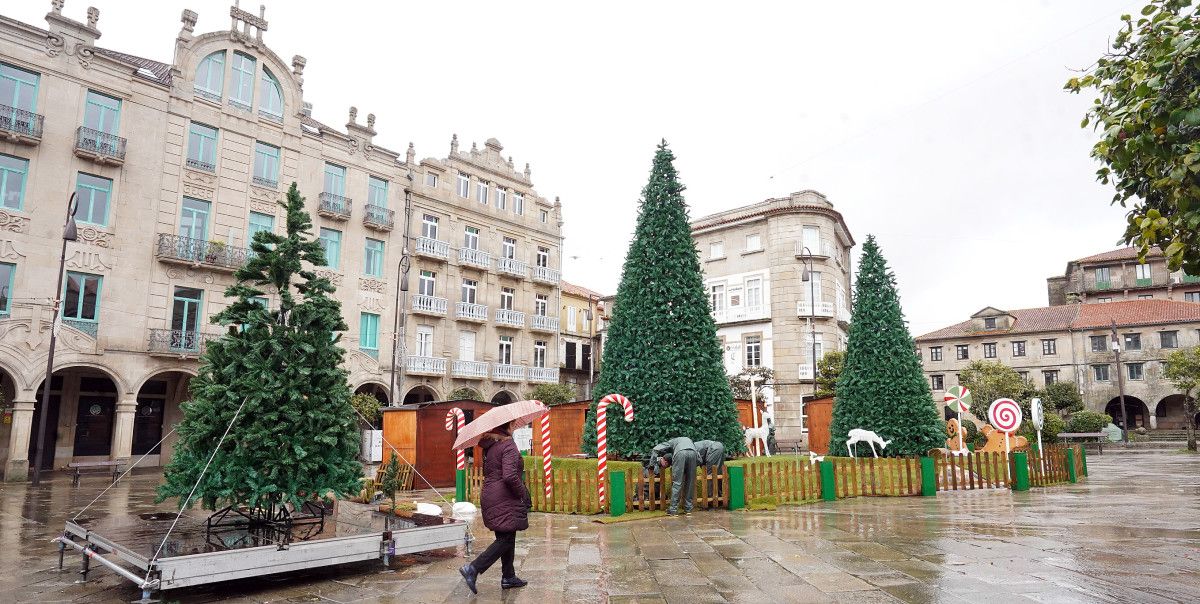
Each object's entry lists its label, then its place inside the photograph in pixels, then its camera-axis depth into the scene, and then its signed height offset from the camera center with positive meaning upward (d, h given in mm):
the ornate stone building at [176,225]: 23031 +7115
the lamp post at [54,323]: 20194 +2293
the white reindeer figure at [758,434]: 21453 -926
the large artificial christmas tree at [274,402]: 8281 -38
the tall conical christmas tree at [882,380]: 17625 +686
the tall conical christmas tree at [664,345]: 14578 +1273
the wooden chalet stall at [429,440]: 19625 -1129
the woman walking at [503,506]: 7379 -1136
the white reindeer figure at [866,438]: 17453 -821
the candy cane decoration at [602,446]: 13023 -837
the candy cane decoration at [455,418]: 16938 -425
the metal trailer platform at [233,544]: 6828 -1697
